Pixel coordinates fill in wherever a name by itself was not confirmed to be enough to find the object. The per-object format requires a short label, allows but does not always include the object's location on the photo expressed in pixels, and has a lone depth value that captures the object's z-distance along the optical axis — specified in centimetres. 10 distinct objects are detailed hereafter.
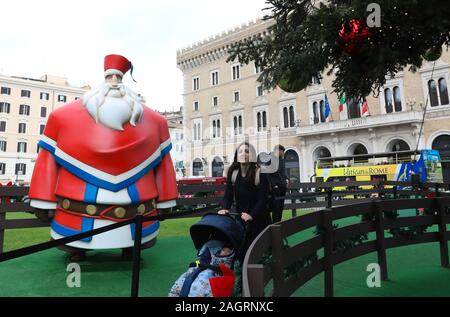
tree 303
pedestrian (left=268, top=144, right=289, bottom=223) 553
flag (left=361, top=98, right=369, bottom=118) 2566
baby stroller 223
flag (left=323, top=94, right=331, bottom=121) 2662
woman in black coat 340
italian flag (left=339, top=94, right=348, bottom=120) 2817
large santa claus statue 394
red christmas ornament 309
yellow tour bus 1792
